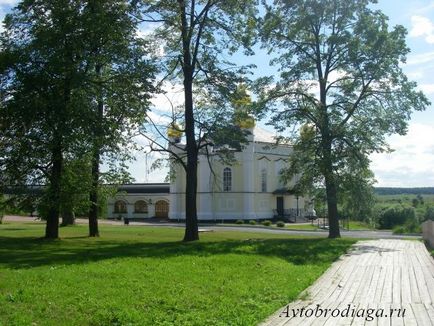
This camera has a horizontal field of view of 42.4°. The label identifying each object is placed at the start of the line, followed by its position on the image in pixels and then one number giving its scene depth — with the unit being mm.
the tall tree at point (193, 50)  27344
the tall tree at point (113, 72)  24766
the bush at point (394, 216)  55469
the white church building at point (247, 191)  71875
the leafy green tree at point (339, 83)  29844
